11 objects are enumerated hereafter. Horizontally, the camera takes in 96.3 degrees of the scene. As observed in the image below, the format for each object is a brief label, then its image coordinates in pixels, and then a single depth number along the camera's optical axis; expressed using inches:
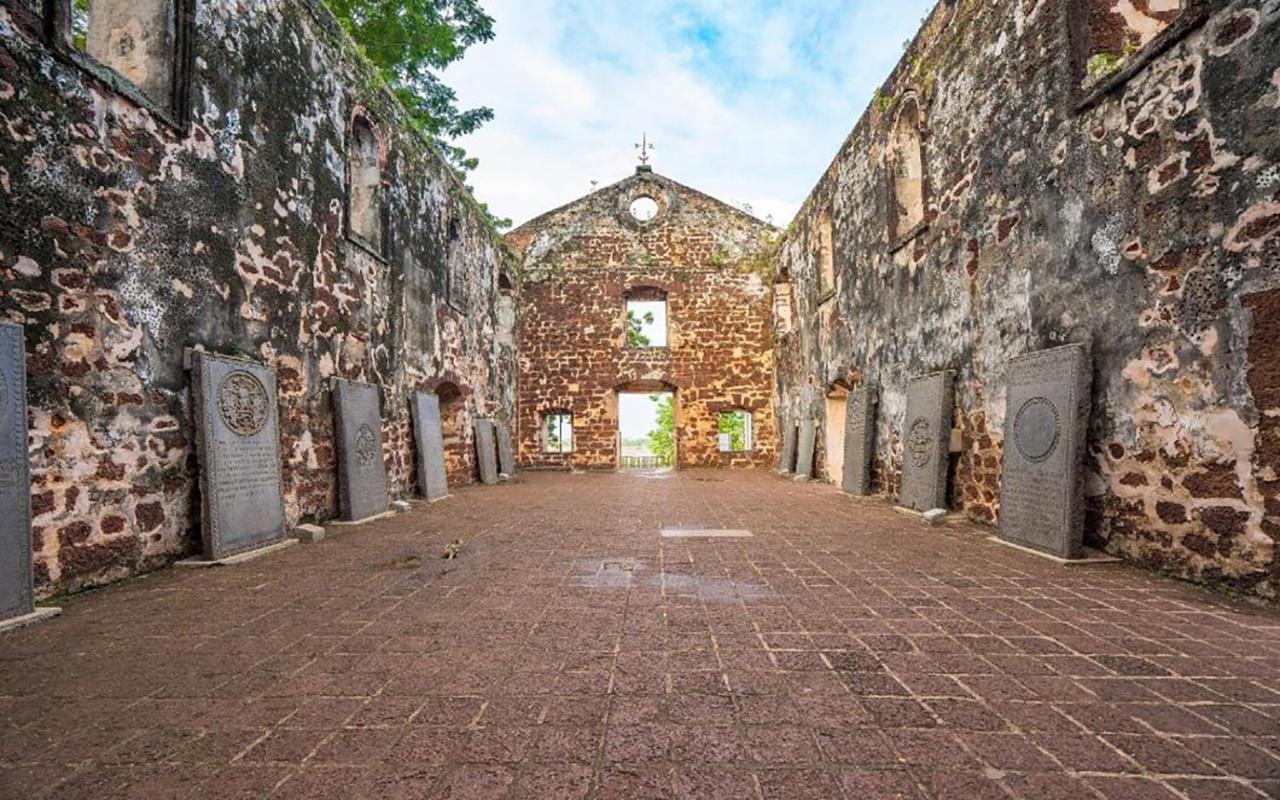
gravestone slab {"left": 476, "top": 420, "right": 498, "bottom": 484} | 438.3
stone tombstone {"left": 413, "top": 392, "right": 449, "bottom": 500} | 322.7
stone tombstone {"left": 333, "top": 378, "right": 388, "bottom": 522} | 244.2
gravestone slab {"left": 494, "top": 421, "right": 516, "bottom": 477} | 484.7
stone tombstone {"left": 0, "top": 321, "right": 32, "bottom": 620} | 113.3
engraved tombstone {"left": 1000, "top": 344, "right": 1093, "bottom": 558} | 164.2
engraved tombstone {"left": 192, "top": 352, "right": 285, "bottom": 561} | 169.8
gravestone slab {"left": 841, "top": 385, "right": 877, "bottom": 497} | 324.2
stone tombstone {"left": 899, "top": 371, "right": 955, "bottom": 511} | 245.3
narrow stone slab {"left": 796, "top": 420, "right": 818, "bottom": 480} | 439.8
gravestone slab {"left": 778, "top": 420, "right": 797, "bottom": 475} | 491.5
